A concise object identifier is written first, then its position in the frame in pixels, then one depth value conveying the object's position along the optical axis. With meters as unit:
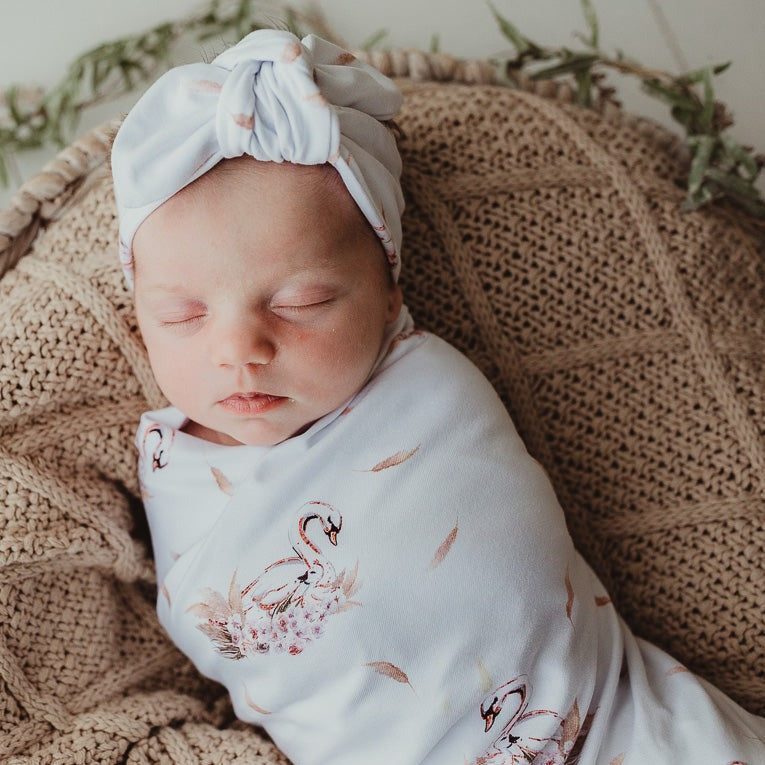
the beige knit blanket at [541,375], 0.49
